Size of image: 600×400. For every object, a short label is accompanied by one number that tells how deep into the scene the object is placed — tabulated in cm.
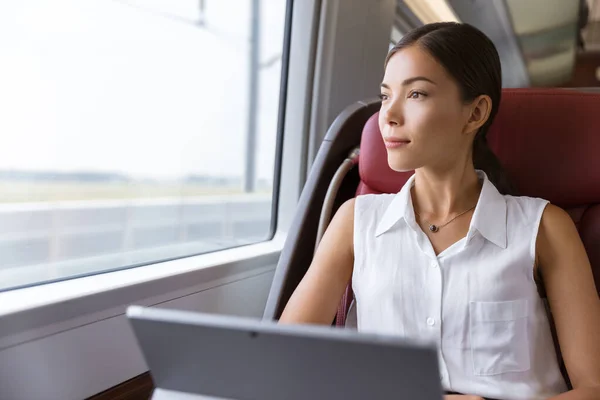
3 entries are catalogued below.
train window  123
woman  101
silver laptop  59
